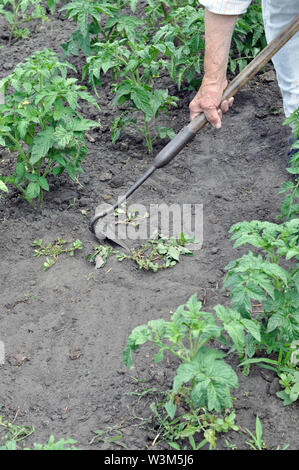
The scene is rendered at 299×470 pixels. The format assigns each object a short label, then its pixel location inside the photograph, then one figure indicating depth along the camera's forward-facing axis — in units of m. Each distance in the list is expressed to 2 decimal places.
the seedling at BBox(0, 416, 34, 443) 2.51
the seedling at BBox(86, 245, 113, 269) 3.38
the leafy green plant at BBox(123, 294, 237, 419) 2.15
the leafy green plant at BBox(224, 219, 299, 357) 2.32
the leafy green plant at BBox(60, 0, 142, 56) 4.03
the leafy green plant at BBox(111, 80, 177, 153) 3.78
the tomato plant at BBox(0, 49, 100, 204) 3.36
